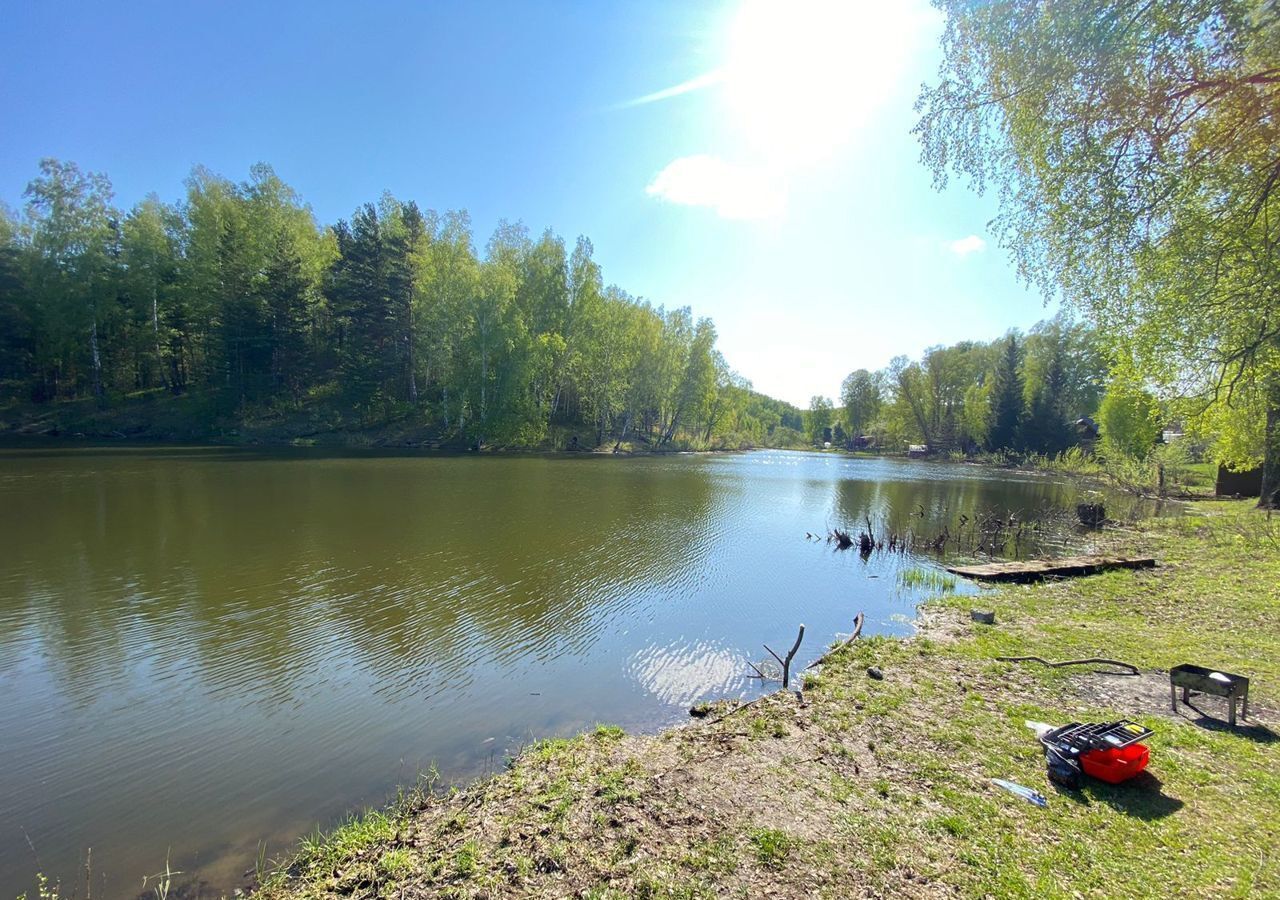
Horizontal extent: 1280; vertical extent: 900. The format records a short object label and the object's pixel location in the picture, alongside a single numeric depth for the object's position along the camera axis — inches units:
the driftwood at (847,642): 386.3
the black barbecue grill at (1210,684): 243.9
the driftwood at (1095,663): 327.9
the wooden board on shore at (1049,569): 645.3
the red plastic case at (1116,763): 199.0
